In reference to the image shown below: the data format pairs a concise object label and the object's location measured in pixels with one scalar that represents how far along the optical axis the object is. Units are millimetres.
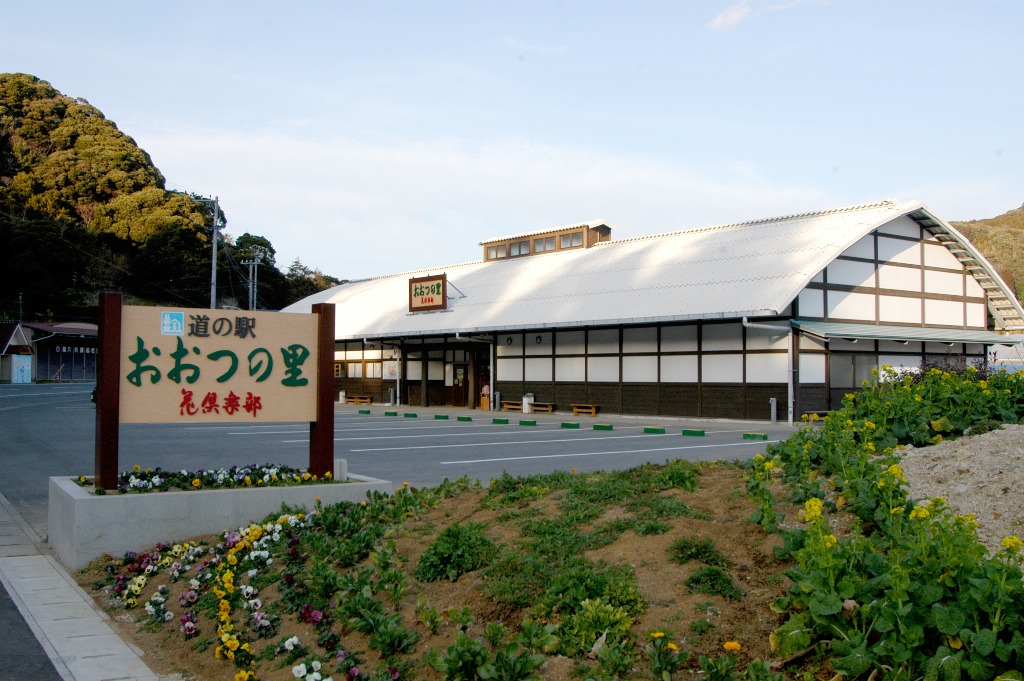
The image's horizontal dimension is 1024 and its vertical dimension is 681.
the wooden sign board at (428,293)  32906
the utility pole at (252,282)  54494
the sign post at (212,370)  7180
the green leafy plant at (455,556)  4906
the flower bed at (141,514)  6594
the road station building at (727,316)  22891
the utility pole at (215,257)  35012
